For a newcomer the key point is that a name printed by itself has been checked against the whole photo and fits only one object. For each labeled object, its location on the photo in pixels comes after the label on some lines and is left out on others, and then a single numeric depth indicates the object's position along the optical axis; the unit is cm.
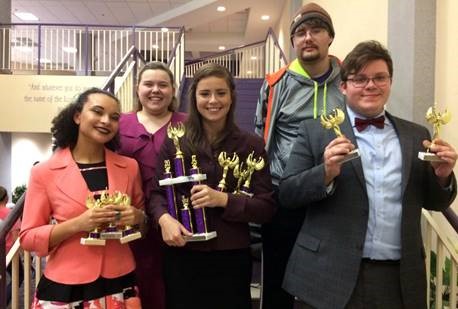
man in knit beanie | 209
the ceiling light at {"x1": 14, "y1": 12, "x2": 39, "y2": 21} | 1300
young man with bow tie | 148
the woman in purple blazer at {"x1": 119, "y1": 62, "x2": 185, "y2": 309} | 225
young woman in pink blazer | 167
